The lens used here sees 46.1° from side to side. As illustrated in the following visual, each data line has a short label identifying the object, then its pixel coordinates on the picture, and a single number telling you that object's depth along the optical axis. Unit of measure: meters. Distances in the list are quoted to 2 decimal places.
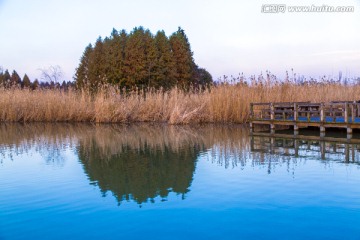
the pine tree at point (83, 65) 38.97
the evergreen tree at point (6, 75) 54.50
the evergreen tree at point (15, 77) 56.28
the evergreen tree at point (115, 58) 32.72
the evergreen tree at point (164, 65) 33.28
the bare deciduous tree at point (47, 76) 41.05
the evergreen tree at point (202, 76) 40.74
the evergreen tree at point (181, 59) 35.69
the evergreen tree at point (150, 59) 32.62
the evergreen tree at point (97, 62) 34.94
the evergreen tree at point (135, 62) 32.09
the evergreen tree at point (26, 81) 55.89
